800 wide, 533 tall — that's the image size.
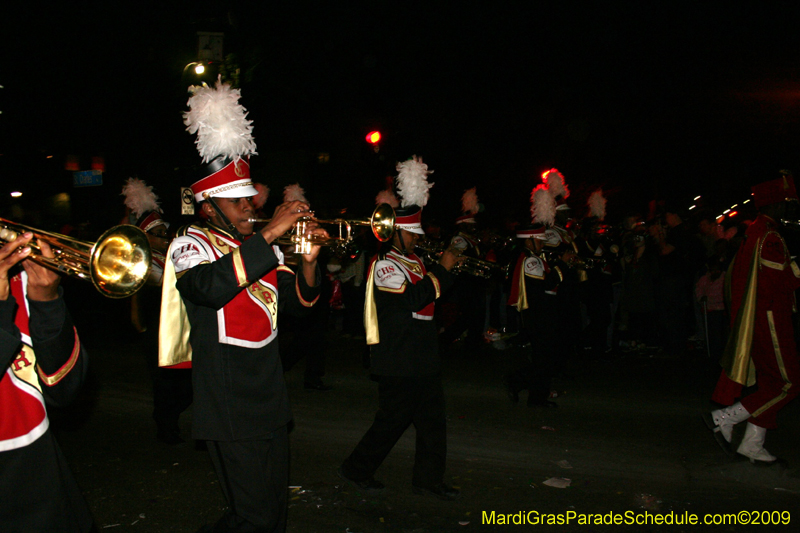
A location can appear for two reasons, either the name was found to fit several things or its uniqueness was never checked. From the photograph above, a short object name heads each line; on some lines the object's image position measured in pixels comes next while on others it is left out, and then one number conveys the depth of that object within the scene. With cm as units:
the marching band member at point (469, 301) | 966
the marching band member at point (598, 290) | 929
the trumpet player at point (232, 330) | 261
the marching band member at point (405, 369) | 412
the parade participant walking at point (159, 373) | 539
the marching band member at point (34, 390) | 179
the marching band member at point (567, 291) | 749
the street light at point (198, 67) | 1080
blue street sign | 1895
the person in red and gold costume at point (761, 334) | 454
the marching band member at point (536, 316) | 633
